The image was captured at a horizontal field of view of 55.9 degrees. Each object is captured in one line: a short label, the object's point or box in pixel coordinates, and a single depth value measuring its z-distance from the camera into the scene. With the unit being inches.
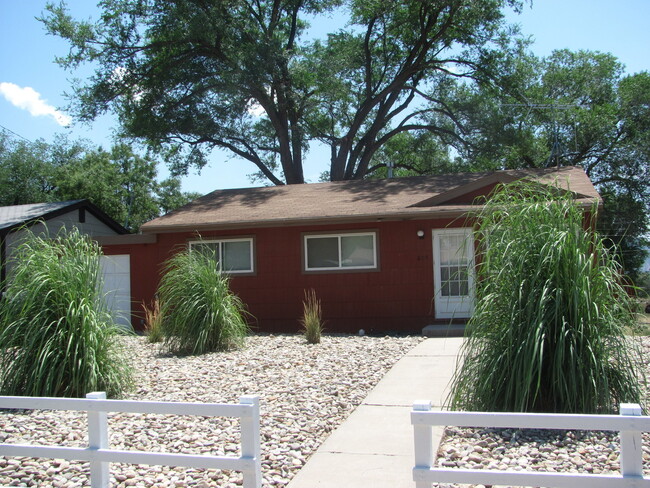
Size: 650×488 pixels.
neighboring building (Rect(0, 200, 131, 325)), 561.9
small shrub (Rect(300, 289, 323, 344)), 390.9
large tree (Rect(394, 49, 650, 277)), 899.4
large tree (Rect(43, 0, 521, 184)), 853.2
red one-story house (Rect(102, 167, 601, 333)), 489.1
